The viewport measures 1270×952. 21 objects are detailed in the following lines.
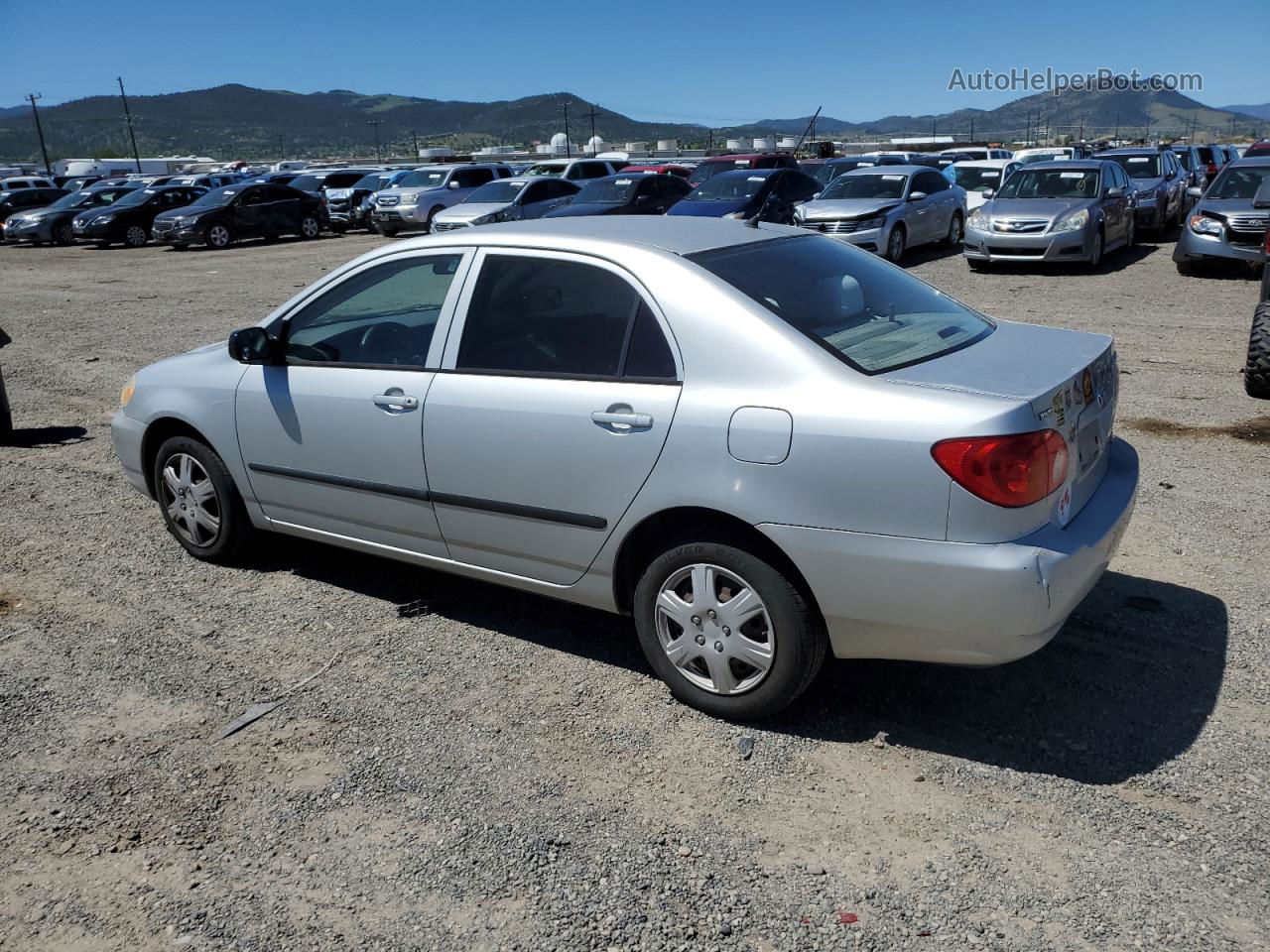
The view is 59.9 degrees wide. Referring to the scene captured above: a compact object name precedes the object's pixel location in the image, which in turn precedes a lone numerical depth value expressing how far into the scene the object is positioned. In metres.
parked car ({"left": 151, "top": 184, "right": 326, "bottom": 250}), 27.33
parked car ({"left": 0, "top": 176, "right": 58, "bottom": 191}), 39.90
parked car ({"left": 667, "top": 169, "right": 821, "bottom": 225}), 18.44
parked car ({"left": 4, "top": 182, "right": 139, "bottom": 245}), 30.59
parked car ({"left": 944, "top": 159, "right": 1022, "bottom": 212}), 22.75
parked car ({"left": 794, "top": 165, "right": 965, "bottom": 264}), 17.17
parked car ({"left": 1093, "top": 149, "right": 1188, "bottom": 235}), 19.12
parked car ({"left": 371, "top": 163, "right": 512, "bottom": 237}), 26.92
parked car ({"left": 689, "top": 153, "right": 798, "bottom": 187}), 23.93
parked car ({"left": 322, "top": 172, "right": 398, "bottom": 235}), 30.31
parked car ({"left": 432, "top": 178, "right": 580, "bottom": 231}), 22.18
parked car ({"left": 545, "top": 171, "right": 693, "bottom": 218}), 20.67
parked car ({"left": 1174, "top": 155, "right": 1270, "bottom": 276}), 14.02
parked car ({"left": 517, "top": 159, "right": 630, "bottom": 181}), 30.11
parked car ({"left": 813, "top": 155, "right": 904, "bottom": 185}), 24.98
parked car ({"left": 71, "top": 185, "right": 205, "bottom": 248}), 28.84
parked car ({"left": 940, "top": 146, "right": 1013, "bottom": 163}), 36.43
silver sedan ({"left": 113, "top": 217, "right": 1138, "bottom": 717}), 3.28
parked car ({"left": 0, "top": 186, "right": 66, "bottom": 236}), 34.38
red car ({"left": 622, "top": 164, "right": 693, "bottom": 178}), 30.73
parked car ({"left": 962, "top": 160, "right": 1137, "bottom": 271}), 15.55
